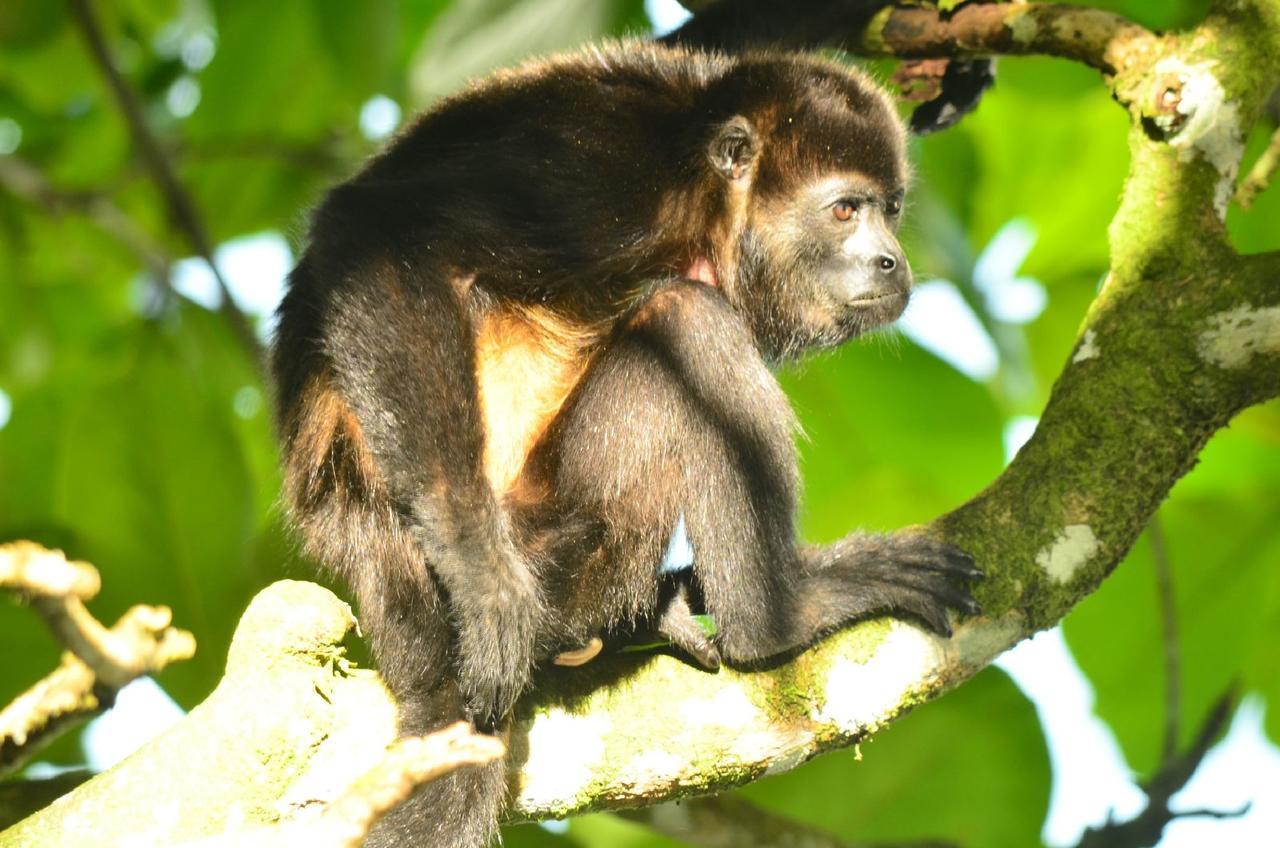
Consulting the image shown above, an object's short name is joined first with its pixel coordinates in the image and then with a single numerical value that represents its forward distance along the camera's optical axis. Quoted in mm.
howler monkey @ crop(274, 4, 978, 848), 5934
